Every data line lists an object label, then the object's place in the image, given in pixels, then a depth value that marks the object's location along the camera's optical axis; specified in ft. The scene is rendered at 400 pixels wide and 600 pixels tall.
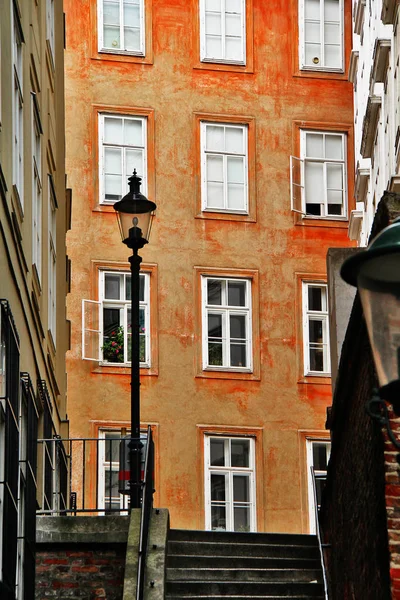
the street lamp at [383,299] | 19.15
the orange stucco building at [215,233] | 109.09
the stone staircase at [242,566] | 58.08
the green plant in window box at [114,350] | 109.91
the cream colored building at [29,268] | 39.68
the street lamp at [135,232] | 63.97
